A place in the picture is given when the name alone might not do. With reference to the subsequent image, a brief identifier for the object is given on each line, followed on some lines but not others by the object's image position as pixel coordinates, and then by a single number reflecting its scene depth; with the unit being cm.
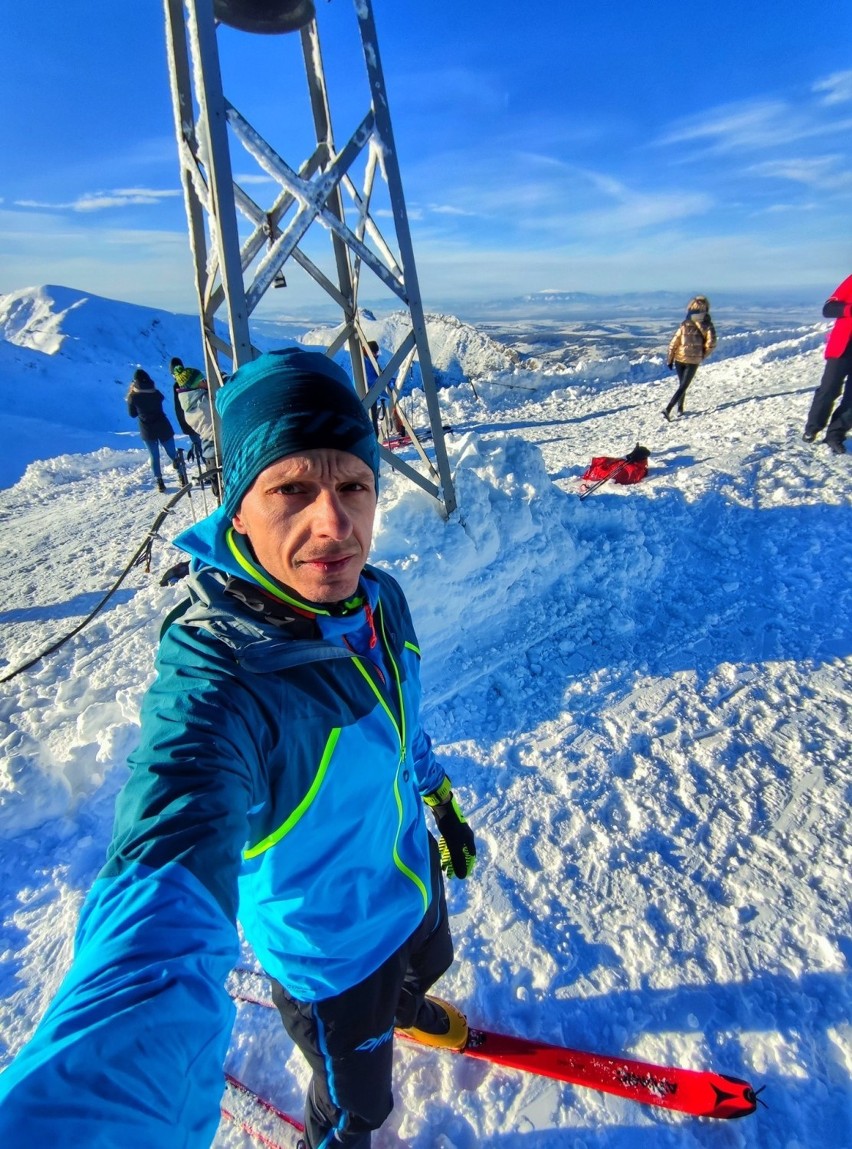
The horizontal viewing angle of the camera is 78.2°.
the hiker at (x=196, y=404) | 617
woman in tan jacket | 889
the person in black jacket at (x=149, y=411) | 905
